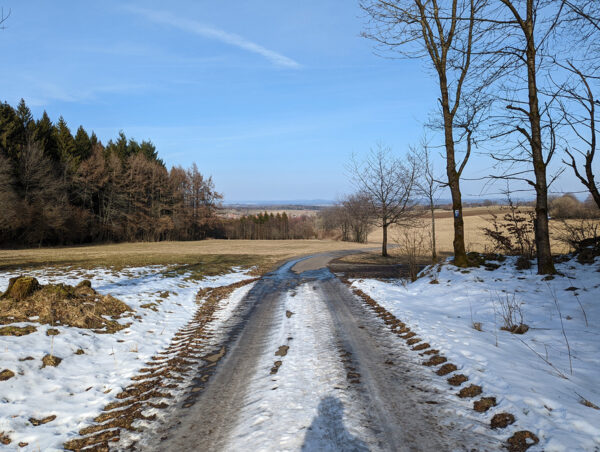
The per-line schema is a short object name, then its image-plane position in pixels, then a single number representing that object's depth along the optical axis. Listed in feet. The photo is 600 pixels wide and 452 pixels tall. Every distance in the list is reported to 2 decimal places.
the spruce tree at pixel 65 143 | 155.02
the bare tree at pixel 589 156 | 27.91
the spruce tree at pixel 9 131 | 128.47
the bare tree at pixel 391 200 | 87.92
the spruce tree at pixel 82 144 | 165.89
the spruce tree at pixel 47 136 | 148.97
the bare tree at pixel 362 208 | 95.58
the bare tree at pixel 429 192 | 66.39
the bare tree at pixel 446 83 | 36.63
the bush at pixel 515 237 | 38.45
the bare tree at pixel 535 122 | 29.01
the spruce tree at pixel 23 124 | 138.31
